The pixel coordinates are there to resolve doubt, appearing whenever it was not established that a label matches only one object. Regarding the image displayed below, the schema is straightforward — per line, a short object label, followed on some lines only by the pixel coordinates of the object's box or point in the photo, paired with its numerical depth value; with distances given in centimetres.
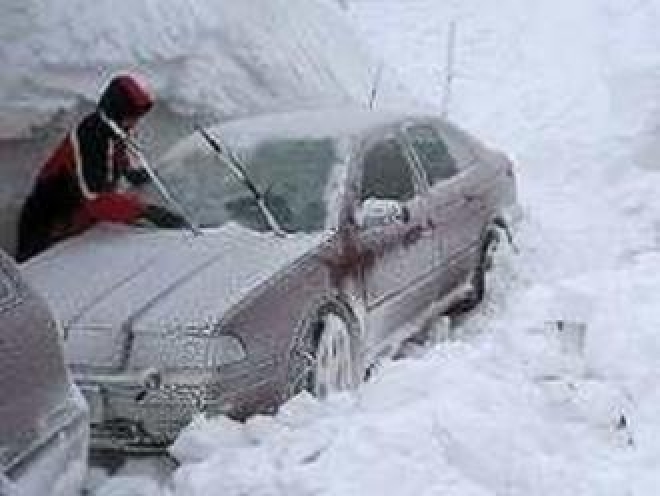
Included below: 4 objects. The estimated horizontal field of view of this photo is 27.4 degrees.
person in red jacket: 778
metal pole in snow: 1602
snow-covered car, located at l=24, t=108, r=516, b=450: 581
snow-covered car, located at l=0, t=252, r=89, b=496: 417
